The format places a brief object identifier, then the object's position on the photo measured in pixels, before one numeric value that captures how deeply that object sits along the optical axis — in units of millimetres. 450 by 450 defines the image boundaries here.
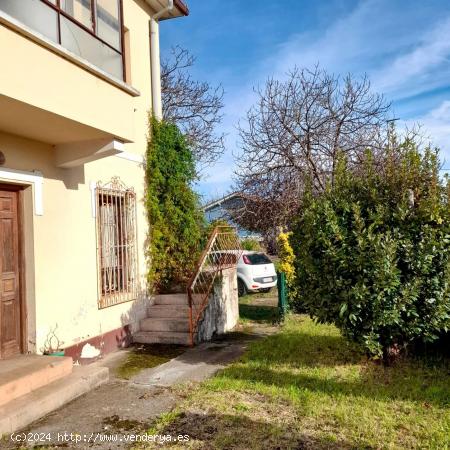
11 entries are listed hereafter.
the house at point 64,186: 4613
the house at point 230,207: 17969
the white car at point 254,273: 13297
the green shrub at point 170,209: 8586
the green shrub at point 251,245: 15630
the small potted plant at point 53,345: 5843
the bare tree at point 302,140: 15539
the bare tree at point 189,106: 19031
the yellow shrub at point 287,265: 10211
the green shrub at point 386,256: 5160
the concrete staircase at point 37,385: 4195
